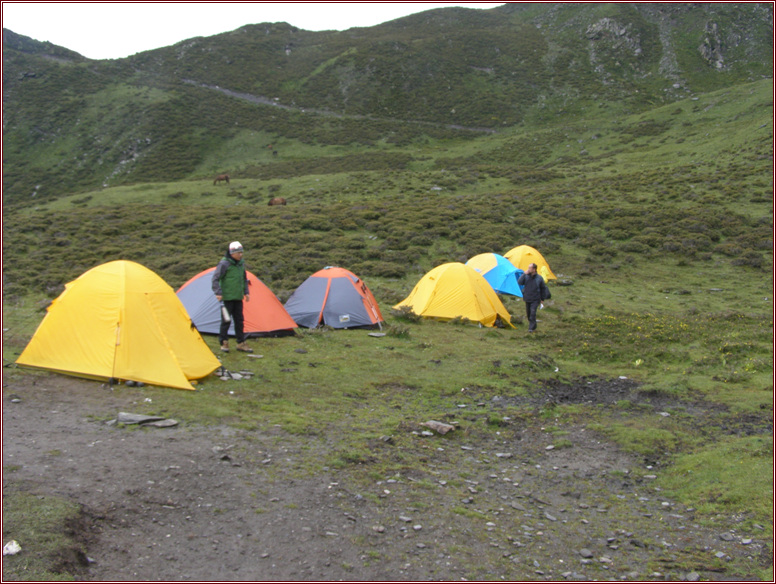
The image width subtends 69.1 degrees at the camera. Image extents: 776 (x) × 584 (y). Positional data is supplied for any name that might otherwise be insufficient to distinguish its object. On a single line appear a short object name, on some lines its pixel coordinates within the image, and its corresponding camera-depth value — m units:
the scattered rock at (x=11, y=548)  4.47
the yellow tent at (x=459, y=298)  17.22
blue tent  21.69
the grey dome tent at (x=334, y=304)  15.64
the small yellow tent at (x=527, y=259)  23.80
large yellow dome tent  9.20
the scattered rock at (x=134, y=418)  7.63
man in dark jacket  16.42
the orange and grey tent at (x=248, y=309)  13.55
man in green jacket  11.19
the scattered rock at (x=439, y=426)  8.58
